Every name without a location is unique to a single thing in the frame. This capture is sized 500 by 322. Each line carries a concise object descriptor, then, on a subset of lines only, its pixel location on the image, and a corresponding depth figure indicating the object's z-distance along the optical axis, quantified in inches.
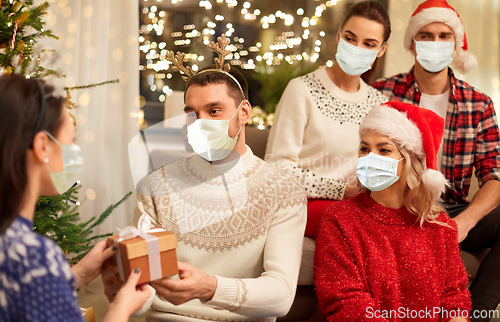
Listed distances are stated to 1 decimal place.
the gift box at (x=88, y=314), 59.8
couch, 65.7
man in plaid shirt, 82.6
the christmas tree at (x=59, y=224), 61.6
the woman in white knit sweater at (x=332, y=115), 74.2
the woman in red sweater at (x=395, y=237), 54.5
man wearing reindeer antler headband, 49.7
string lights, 130.8
